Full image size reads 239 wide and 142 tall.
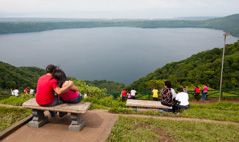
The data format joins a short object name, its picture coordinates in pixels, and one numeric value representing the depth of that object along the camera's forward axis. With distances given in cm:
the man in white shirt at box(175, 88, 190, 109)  645
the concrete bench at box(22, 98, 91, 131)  438
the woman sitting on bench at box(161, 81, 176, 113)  594
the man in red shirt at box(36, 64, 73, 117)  431
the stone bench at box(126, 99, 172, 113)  601
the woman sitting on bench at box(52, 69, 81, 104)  432
